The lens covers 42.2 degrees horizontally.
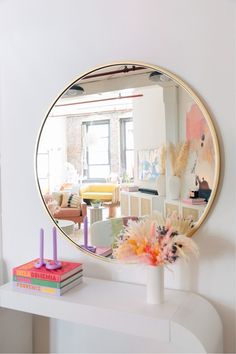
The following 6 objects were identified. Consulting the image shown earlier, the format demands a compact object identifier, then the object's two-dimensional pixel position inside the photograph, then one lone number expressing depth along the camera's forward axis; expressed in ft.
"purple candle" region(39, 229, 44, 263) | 4.63
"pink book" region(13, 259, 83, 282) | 4.29
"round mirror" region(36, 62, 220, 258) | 4.25
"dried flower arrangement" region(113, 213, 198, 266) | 3.72
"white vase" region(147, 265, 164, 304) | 3.86
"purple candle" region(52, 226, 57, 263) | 4.58
